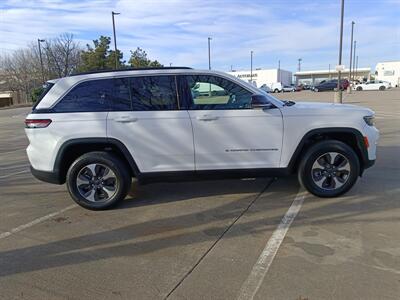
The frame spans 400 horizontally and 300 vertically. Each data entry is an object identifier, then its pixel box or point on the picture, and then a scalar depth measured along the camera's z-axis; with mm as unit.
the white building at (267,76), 87456
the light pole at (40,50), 52591
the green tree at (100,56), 45219
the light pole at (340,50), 19516
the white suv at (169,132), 4969
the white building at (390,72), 71544
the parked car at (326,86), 55281
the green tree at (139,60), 43531
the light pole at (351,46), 44362
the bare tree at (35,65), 55728
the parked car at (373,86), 56531
